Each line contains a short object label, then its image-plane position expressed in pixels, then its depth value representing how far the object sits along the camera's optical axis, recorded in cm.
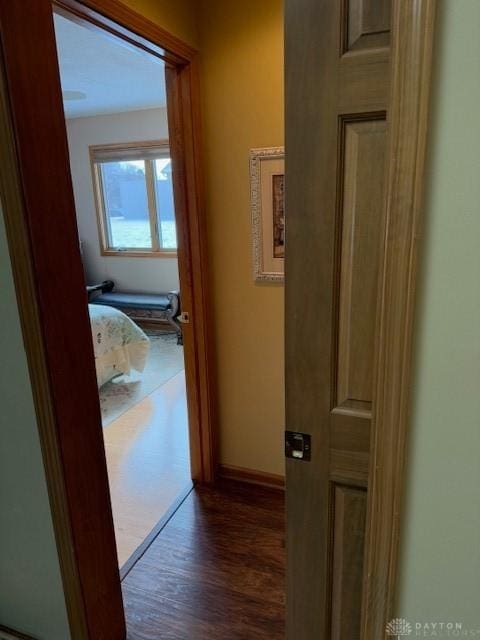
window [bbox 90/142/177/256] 539
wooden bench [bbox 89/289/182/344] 516
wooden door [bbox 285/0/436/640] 82
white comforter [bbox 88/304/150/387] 365
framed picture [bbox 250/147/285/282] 199
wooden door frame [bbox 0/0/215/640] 108
